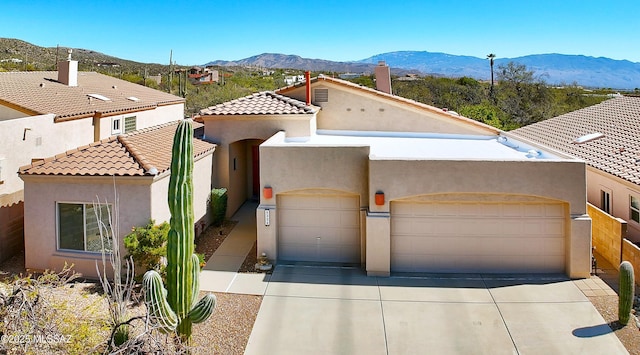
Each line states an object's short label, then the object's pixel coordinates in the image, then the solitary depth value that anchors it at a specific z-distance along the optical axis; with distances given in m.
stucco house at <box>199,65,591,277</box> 15.04
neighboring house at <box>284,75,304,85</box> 66.12
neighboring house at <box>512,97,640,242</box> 17.48
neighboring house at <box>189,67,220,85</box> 73.47
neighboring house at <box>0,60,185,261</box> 17.56
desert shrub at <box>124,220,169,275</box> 14.02
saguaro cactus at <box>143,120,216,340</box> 9.89
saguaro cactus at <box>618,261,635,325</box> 11.99
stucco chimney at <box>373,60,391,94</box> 30.09
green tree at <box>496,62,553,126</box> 49.19
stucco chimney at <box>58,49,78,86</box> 28.77
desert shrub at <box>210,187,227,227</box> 19.98
